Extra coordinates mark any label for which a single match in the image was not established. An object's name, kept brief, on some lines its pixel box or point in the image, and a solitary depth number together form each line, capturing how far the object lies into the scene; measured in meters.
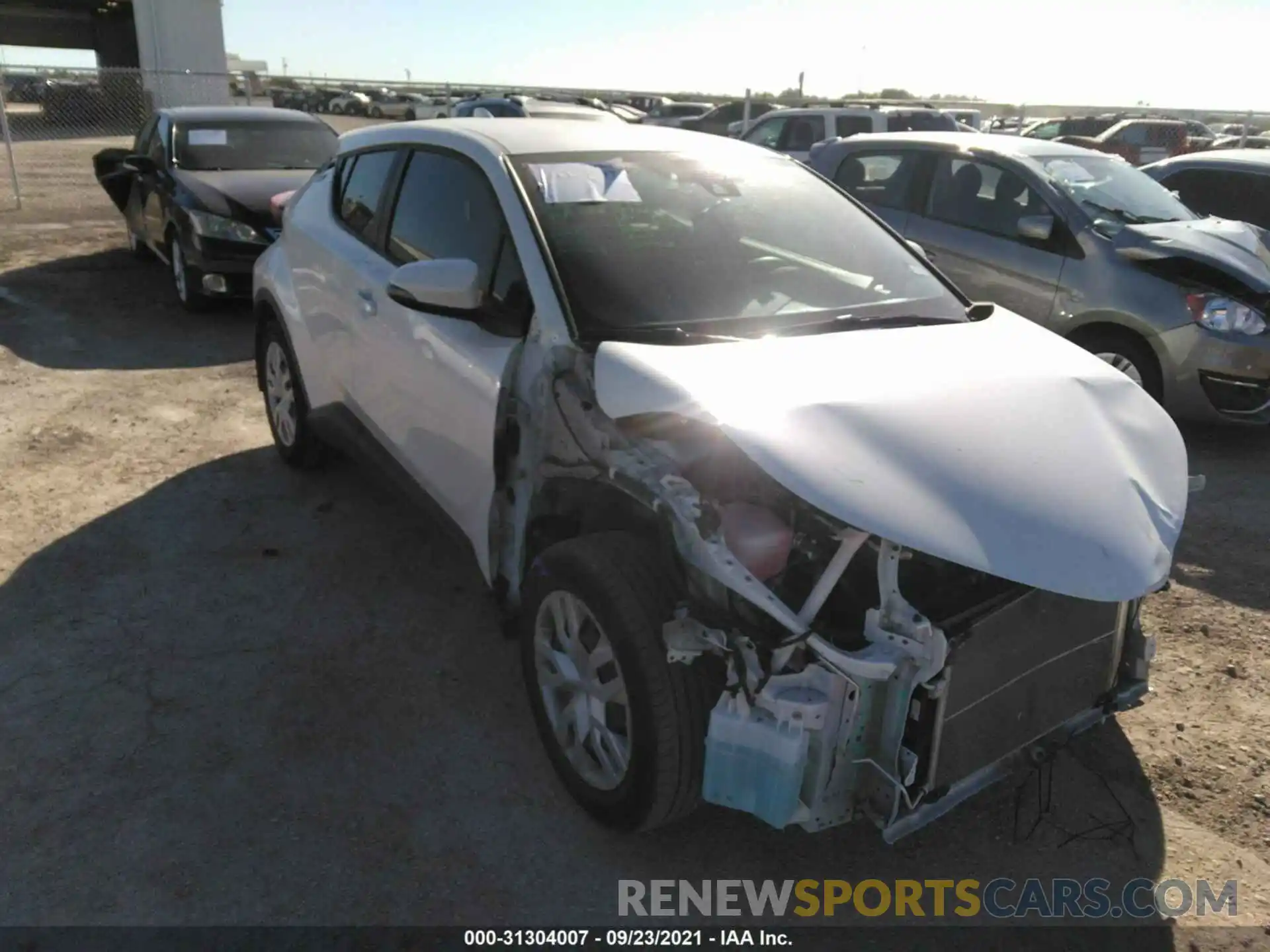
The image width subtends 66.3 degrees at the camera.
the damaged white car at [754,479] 2.22
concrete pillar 22.67
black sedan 8.14
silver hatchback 5.64
